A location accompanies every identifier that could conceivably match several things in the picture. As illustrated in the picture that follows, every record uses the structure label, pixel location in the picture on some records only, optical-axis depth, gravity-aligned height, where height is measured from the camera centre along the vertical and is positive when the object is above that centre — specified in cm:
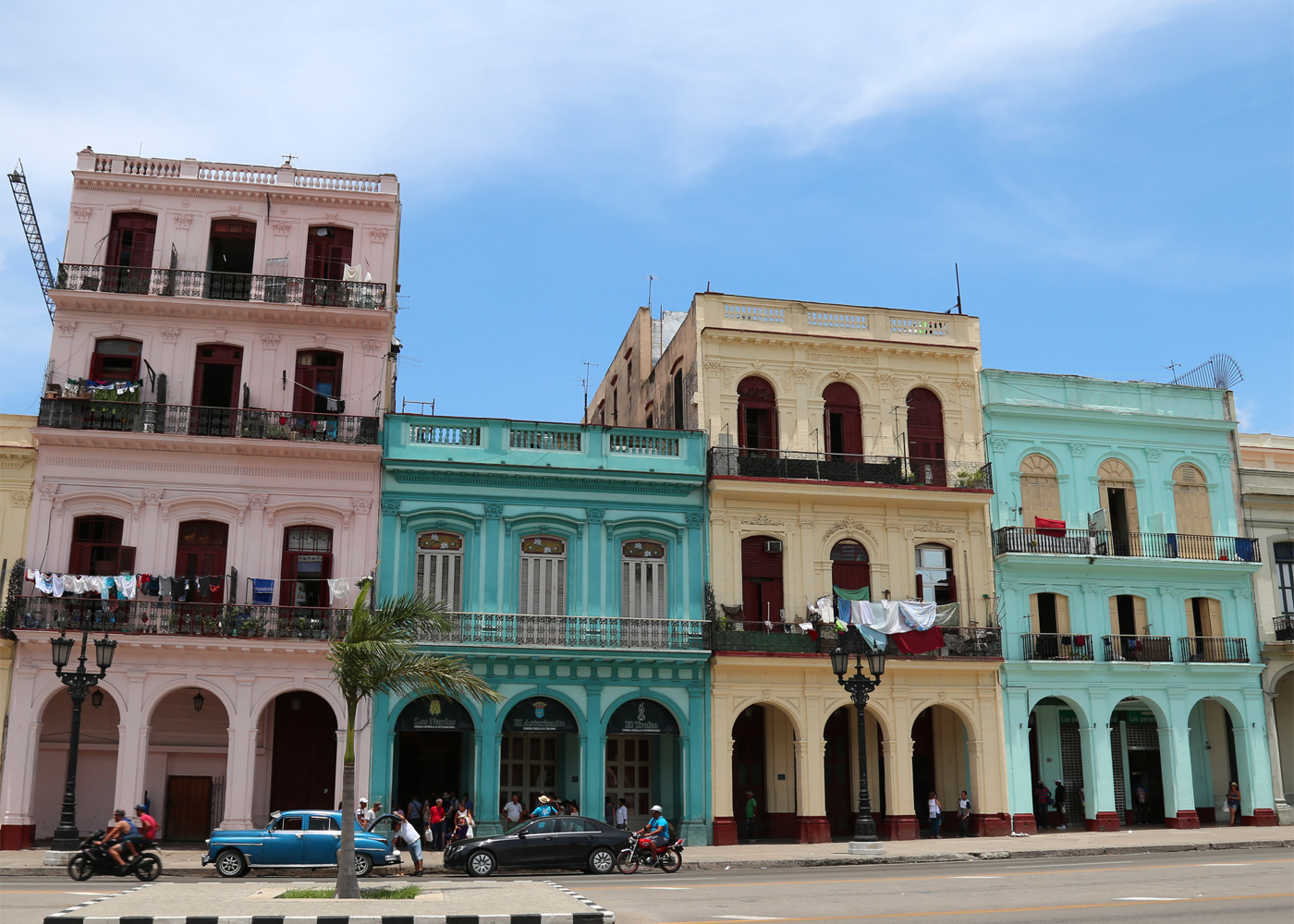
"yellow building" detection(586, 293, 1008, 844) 3073 +545
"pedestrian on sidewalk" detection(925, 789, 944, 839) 3052 -147
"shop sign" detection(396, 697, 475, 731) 2878 +76
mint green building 3275 +406
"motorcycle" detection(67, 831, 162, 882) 1992 -179
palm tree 1697 +129
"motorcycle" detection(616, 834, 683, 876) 2305 -193
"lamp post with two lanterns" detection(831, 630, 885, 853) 2578 +122
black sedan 2228 -171
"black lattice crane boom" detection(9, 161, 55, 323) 2948 +1245
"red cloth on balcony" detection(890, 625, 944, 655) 3081 +275
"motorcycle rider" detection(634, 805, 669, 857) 2334 -146
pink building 2781 +638
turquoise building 2931 +358
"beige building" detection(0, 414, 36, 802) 2866 +599
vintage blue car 2144 -161
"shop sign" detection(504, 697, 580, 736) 2930 +79
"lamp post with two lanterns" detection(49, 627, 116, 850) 2280 +122
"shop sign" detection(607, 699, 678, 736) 2972 +79
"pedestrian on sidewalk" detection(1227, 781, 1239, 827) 3306 -122
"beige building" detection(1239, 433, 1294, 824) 3419 +476
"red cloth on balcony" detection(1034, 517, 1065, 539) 3322 +598
